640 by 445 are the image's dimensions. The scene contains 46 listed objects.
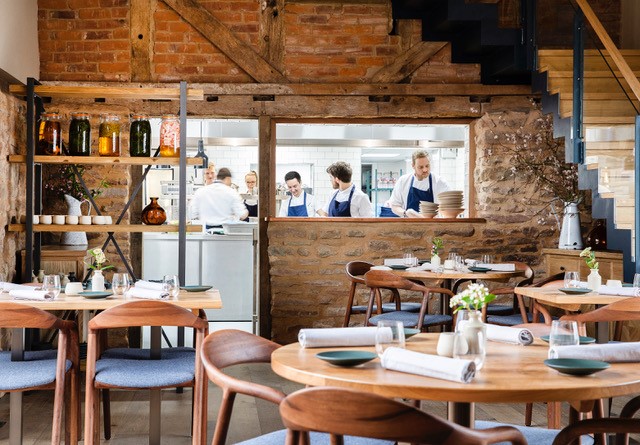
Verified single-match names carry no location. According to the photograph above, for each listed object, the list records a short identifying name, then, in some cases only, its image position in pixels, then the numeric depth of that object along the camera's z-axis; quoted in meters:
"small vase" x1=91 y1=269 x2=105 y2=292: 4.53
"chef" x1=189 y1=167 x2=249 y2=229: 9.16
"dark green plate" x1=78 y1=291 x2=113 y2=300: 4.16
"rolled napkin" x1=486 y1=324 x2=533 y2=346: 2.78
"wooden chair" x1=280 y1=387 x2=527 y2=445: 1.67
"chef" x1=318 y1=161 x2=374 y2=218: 8.17
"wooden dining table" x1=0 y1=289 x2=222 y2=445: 3.82
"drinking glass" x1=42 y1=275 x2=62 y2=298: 4.13
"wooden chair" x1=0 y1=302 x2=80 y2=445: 3.52
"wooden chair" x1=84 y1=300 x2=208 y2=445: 3.45
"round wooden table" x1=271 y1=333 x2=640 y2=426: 2.04
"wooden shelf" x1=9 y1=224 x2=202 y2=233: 5.68
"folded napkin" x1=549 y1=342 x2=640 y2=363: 2.43
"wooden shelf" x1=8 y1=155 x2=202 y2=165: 5.47
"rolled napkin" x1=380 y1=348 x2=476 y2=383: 2.11
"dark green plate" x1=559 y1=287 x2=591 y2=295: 4.49
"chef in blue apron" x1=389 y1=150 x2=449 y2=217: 8.21
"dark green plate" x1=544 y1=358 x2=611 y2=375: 2.20
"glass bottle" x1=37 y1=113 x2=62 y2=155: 5.73
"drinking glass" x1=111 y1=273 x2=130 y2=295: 4.29
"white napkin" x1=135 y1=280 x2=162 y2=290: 4.38
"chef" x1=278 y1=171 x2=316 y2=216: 8.77
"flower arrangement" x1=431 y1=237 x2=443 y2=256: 6.40
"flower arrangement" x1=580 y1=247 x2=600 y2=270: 4.91
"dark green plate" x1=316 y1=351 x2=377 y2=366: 2.29
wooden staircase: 5.91
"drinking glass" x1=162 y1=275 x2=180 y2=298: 4.19
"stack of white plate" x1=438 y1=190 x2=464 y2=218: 7.57
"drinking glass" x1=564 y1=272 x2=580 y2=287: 4.84
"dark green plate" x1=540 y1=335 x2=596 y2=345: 2.78
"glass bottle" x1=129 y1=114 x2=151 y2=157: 5.57
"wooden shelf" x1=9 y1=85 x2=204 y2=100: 5.59
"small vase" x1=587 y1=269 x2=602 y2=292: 4.69
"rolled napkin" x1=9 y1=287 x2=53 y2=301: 4.11
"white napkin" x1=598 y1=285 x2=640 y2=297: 4.46
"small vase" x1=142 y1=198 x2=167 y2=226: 5.66
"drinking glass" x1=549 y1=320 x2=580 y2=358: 2.50
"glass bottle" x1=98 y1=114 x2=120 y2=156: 5.65
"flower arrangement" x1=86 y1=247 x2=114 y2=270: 4.56
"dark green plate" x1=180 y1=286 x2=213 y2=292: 4.64
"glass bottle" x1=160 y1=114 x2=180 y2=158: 5.48
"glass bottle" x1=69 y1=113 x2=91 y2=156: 5.62
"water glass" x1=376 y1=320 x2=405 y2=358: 2.35
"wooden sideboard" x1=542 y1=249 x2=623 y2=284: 6.14
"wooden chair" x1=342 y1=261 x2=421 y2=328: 6.29
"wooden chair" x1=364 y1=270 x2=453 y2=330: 5.50
